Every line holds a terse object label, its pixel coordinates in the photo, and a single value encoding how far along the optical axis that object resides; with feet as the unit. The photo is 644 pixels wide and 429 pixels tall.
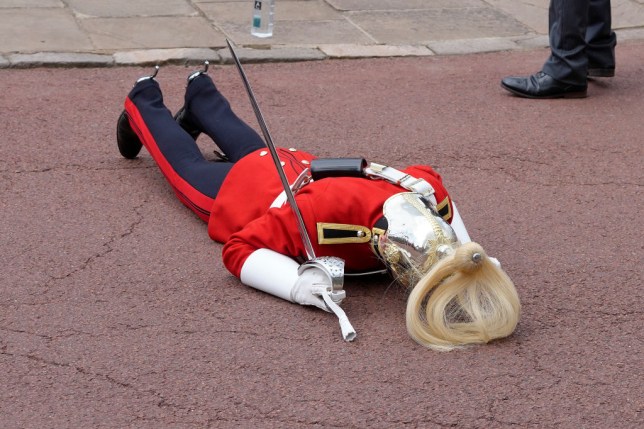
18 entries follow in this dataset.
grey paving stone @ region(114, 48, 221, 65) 35.98
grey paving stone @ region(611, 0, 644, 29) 42.75
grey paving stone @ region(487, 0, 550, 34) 42.24
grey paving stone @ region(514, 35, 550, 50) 40.08
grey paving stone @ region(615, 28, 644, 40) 41.42
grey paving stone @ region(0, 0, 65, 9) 41.06
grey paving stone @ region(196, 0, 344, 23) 41.13
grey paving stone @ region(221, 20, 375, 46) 38.90
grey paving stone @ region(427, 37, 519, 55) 39.20
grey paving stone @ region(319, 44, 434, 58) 38.00
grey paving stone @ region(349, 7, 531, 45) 40.50
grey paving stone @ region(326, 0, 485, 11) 43.49
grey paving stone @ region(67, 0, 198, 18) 40.96
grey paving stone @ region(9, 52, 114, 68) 35.08
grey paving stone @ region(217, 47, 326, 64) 36.67
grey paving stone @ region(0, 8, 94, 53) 36.70
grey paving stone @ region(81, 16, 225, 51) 37.80
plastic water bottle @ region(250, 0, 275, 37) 37.77
